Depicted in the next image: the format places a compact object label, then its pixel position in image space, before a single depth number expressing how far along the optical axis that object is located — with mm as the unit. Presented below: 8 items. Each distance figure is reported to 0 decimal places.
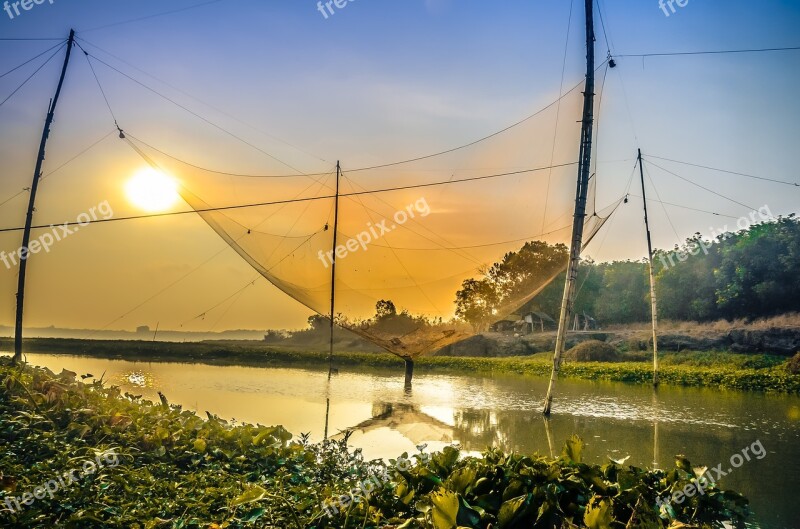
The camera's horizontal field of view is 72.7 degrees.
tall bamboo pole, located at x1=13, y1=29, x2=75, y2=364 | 12208
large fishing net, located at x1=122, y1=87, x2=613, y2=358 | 13562
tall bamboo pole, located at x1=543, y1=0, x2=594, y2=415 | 11789
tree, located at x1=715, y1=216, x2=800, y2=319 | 31828
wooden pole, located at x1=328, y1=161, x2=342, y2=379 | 18672
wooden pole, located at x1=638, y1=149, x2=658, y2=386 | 18597
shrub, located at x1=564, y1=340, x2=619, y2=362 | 28594
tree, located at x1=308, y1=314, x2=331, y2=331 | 48631
